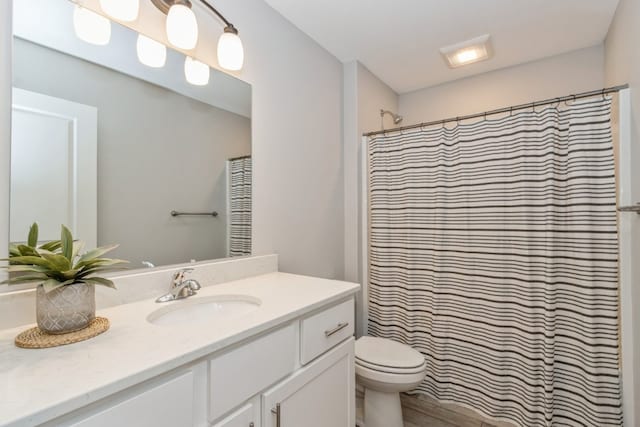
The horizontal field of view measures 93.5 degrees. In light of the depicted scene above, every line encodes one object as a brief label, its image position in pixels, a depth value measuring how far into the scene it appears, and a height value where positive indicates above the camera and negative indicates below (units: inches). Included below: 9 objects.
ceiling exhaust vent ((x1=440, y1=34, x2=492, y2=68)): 78.4 +44.4
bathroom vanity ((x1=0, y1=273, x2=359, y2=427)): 22.4 -14.3
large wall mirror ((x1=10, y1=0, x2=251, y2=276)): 36.6 +10.2
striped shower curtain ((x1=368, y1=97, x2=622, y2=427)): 57.9 -10.9
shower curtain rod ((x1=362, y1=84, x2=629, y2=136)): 56.9 +23.1
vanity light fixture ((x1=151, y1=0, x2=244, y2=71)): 45.7 +29.8
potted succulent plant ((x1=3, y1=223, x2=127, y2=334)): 30.5 -7.1
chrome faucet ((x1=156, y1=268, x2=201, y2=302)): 44.5 -11.1
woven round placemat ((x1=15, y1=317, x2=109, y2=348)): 28.3 -12.0
